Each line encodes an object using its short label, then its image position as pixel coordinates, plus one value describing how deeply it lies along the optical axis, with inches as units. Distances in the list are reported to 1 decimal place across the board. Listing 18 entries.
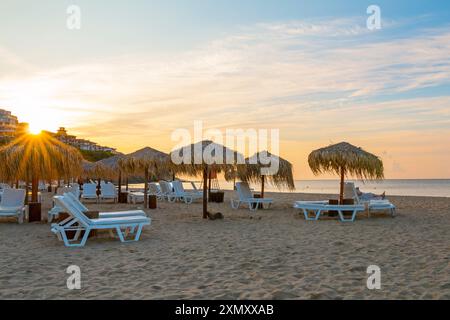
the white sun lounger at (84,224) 266.5
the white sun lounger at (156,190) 729.6
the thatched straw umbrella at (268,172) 577.6
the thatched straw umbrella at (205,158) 444.8
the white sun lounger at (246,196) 543.2
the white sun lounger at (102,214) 299.8
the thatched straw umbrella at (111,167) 695.1
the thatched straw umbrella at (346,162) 449.4
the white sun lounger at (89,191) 681.6
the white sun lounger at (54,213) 380.8
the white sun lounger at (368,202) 451.4
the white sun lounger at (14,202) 382.6
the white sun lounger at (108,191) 656.4
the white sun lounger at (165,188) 719.1
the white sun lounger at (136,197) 665.5
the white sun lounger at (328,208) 412.2
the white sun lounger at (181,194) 671.1
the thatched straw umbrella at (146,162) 557.0
